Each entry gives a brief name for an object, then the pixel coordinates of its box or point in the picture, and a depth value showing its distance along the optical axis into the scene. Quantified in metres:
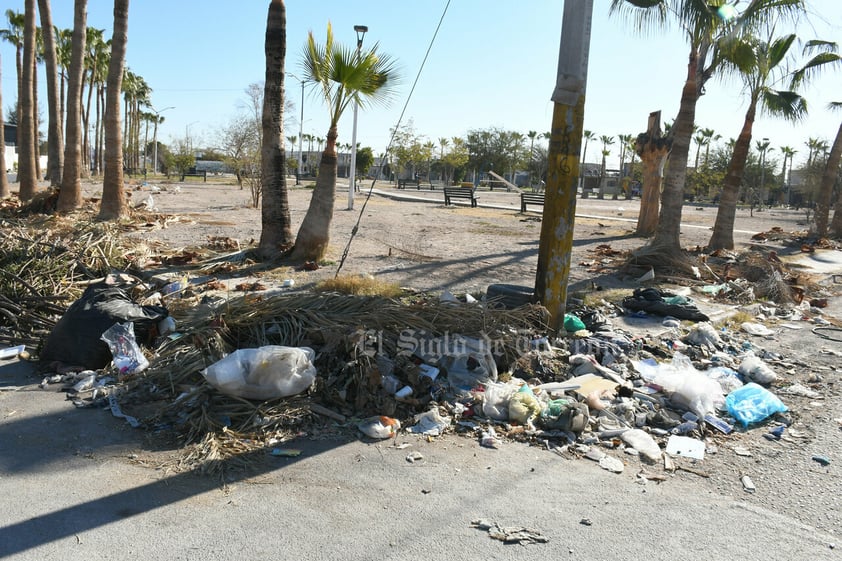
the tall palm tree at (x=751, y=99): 12.38
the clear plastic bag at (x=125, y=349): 5.06
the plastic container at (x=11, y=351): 5.39
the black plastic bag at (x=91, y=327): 5.22
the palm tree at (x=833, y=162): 20.12
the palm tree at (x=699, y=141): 81.94
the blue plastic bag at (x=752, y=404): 4.91
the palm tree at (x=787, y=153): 78.50
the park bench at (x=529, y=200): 25.83
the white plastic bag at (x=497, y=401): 4.71
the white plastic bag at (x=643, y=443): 4.22
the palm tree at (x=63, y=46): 40.09
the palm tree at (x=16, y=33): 34.78
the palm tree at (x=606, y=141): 92.76
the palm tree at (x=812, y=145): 65.52
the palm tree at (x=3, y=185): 18.52
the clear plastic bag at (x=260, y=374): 4.43
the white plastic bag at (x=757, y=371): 5.87
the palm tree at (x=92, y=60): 42.81
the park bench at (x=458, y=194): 29.56
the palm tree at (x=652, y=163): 17.11
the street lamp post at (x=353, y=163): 18.95
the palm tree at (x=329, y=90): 8.98
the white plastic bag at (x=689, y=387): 4.98
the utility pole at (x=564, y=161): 6.03
